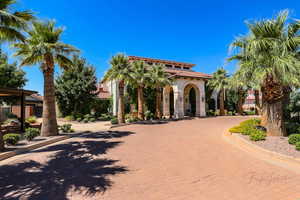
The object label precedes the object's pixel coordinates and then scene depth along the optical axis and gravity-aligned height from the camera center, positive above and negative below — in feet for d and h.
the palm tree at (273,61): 24.30 +7.15
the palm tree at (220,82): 85.15 +13.30
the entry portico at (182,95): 82.94 +6.69
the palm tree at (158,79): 65.42 +11.15
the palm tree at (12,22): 21.76 +12.19
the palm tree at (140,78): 61.11 +11.22
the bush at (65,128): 41.63 -5.38
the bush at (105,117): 80.69 -5.15
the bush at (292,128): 29.07 -4.17
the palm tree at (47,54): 32.89 +11.42
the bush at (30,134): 30.86 -5.09
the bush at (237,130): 31.16 -4.75
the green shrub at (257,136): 25.30 -4.84
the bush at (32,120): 68.44 -5.36
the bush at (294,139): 22.42 -4.72
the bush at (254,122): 38.29 -3.99
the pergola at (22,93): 37.19 +3.79
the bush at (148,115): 70.27 -3.71
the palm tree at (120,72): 55.77 +12.23
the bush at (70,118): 78.43 -5.25
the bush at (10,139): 26.94 -5.25
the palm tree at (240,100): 91.00 +3.37
